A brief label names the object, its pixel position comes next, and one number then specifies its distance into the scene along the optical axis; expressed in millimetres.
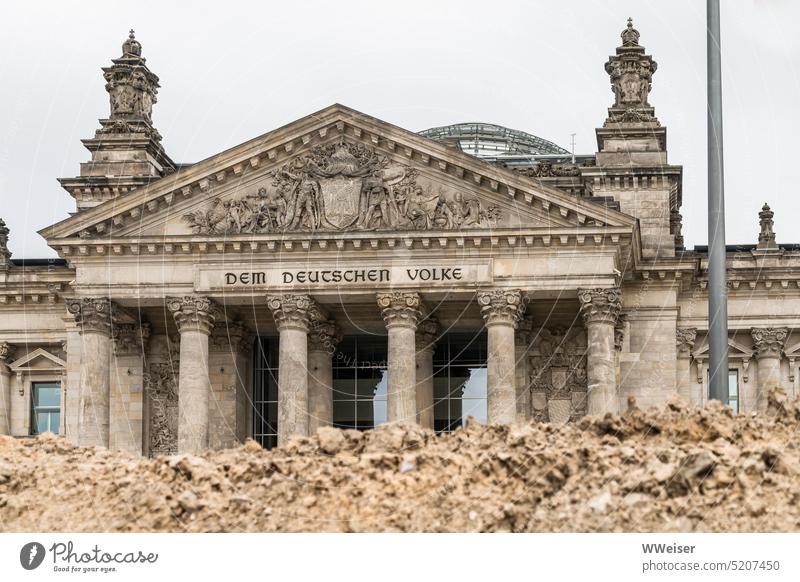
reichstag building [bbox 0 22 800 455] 58594
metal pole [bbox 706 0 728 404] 39781
